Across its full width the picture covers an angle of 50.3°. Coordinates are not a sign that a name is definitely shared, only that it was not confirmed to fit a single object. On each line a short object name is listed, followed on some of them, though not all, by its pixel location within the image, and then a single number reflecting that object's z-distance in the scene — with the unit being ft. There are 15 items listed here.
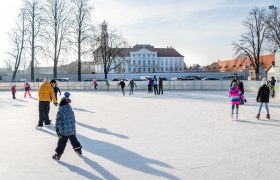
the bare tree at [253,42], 145.07
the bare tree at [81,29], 123.65
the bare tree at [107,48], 132.98
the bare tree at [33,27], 125.80
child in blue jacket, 18.26
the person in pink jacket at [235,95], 32.89
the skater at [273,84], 62.82
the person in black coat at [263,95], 33.27
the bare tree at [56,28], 123.65
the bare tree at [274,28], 136.67
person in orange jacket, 30.22
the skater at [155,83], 76.89
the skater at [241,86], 49.47
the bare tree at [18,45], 130.27
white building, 343.46
